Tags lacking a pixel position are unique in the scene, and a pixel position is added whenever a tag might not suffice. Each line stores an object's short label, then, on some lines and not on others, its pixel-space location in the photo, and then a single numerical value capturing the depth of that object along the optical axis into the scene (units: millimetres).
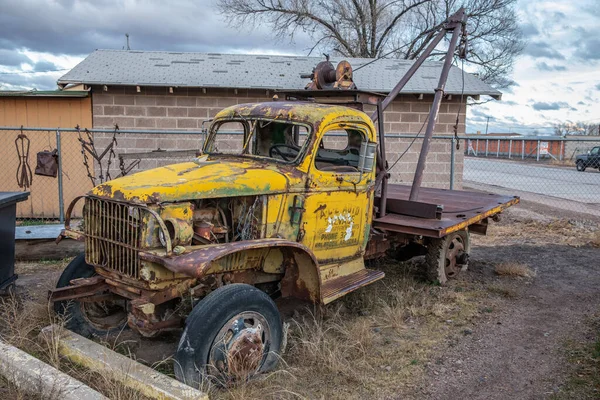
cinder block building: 10133
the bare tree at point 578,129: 46466
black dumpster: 5527
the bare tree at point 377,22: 19578
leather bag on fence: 8383
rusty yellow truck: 3754
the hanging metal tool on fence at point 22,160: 9788
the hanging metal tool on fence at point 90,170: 9723
